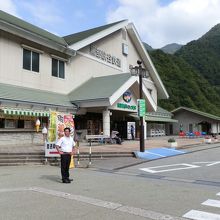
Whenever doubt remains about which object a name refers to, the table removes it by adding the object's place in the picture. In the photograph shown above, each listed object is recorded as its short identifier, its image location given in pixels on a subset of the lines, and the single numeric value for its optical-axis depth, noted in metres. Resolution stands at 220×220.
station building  13.90
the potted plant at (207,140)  20.04
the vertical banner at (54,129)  9.87
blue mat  11.73
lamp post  12.23
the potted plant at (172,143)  15.20
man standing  6.86
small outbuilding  33.00
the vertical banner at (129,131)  20.21
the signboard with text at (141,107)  12.56
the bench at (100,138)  15.41
